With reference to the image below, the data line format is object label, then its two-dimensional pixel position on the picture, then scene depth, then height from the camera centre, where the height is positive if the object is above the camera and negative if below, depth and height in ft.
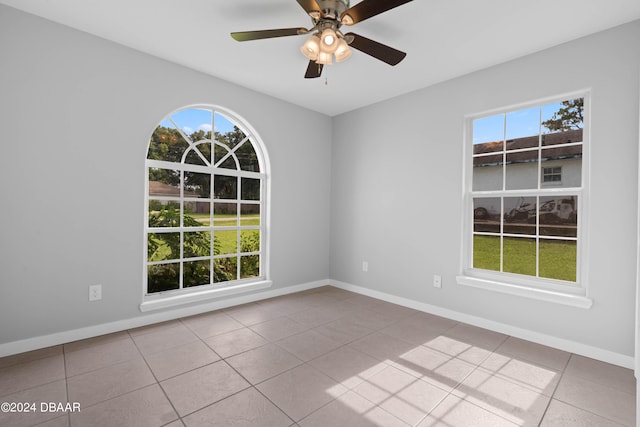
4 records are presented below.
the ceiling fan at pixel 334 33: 5.68 +3.84
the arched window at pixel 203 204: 10.11 +0.28
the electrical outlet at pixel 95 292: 8.37 -2.38
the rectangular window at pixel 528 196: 8.42 +0.68
